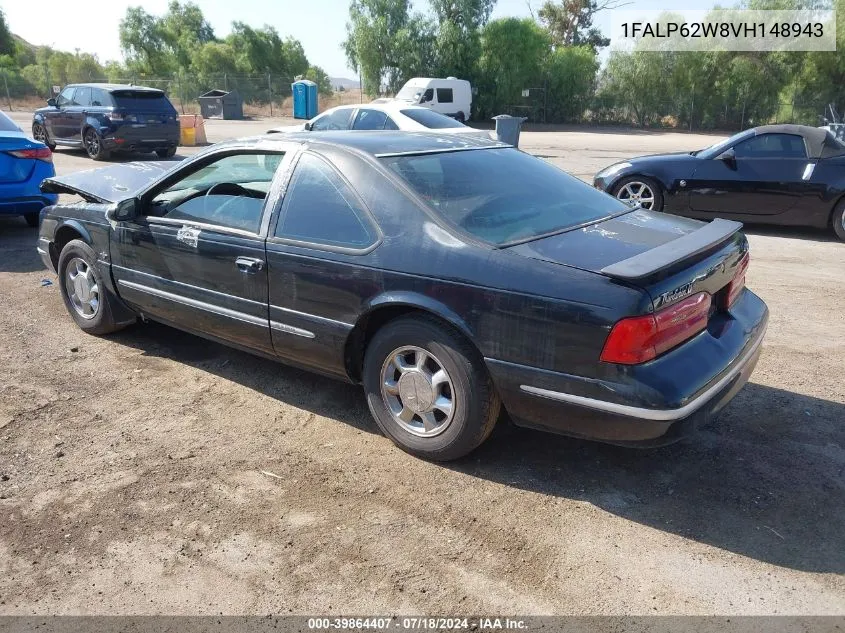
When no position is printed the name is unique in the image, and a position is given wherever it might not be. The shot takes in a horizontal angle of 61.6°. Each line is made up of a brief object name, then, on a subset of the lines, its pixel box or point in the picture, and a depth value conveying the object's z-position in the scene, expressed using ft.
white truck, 111.75
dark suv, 50.65
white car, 45.29
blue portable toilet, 123.03
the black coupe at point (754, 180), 28.63
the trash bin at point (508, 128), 58.65
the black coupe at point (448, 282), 9.61
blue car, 26.58
